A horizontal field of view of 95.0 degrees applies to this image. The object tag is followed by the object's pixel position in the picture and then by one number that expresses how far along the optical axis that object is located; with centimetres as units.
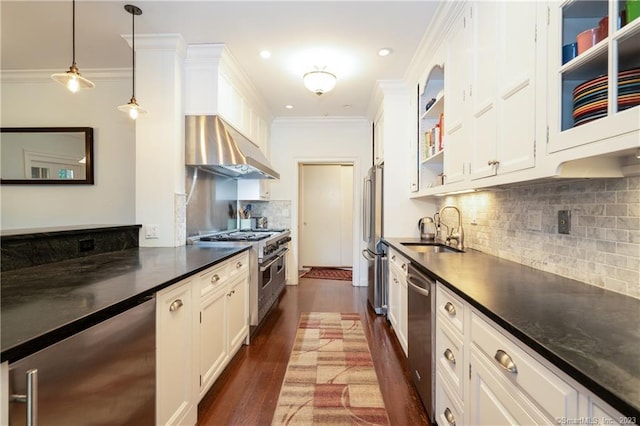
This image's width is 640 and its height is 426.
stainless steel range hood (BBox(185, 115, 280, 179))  271
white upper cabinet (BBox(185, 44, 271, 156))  272
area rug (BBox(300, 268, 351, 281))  555
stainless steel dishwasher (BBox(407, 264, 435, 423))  164
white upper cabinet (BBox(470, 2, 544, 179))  129
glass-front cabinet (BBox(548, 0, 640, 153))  89
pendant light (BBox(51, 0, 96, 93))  172
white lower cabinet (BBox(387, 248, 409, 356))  235
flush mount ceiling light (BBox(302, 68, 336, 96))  285
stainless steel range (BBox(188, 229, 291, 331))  281
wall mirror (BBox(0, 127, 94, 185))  317
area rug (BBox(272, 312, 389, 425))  177
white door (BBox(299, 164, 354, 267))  662
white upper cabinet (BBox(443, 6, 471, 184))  193
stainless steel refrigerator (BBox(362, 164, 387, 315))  335
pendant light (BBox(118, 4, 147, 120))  212
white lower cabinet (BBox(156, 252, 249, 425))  138
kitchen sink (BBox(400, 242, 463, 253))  271
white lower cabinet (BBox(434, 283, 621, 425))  71
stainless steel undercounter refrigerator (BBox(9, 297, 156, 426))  75
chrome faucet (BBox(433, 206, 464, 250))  258
